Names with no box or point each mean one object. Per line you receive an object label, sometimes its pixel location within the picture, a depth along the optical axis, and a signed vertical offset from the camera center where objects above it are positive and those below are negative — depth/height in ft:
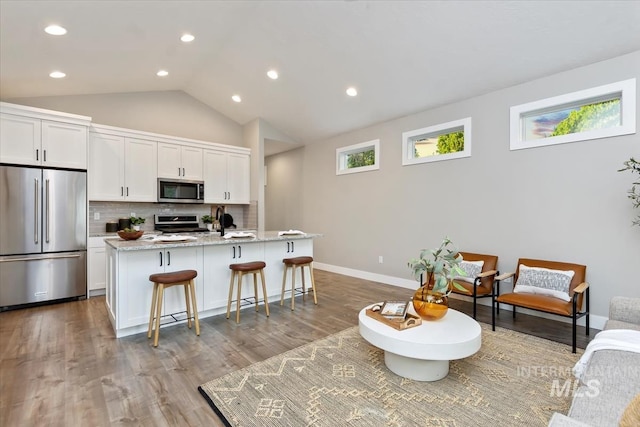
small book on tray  7.98 -2.63
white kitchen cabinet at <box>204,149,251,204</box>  20.24 +2.44
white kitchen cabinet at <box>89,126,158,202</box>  16.01 +2.45
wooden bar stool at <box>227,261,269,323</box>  11.68 -2.33
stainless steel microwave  18.24 +1.35
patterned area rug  6.19 -4.13
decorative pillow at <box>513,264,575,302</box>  10.62 -2.49
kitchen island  10.21 -2.11
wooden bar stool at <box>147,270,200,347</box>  9.58 -2.37
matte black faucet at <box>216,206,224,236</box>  12.68 -0.18
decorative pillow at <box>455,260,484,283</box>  12.97 -2.41
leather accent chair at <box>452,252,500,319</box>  11.84 -2.70
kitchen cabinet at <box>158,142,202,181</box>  18.31 +3.16
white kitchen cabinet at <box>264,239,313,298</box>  13.97 -1.94
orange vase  8.12 -2.45
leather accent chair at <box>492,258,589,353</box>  9.45 -2.90
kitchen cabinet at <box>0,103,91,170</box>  13.07 +3.40
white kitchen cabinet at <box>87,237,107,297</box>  15.17 -2.62
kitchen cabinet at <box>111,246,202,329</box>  10.19 -2.32
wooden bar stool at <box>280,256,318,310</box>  13.48 -2.33
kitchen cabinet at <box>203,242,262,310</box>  12.03 -2.17
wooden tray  7.56 -2.77
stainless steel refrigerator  13.06 -0.98
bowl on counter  11.08 -0.80
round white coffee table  6.81 -2.97
